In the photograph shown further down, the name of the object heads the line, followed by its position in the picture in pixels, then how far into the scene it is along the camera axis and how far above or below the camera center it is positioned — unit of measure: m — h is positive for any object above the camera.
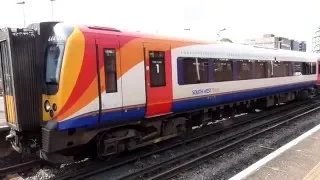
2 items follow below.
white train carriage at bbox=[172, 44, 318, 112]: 10.00 -0.04
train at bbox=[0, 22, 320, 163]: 7.14 -0.25
